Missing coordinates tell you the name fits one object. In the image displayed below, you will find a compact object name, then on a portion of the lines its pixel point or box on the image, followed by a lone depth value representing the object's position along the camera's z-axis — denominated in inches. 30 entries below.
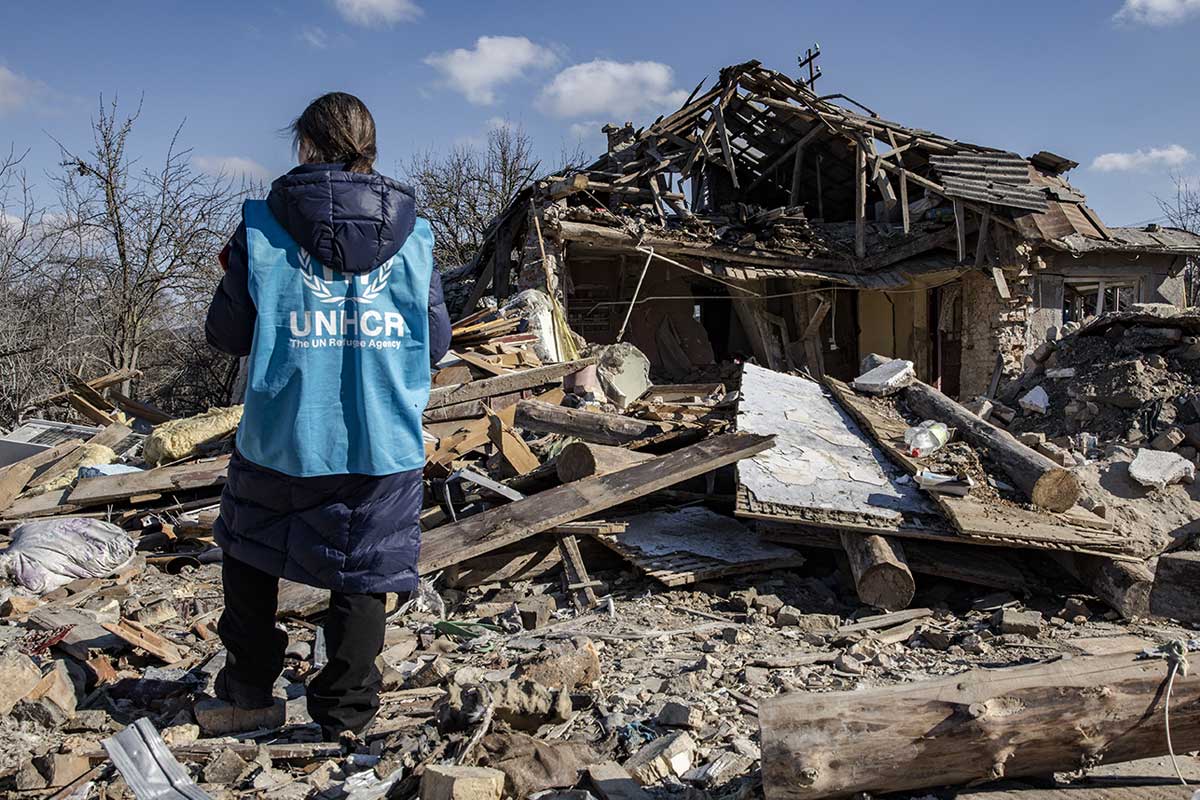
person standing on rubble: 88.9
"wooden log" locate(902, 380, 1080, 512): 177.5
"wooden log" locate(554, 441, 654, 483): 184.5
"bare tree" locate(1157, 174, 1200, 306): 648.4
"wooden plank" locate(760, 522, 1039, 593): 171.8
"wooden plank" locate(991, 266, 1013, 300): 496.1
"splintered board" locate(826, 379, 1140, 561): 162.1
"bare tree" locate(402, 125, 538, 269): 836.0
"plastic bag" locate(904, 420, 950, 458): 213.6
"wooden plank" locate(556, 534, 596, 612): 163.5
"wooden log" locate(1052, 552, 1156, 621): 157.9
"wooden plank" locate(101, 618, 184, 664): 128.6
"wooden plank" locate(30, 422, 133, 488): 256.3
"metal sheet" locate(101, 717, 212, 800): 81.9
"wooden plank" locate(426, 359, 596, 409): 272.8
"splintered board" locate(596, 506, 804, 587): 171.6
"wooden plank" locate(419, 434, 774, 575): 160.1
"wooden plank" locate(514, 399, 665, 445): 225.0
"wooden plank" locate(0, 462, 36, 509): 237.8
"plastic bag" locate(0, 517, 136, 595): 174.7
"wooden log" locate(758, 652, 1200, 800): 77.4
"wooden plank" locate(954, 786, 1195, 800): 82.1
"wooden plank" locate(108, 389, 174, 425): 362.5
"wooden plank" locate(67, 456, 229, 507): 219.1
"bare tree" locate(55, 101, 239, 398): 438.9
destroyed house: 497.0
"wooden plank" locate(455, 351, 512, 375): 300.8
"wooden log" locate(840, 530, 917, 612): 158.7
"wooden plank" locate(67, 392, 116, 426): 331.3
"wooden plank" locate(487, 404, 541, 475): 210.2
